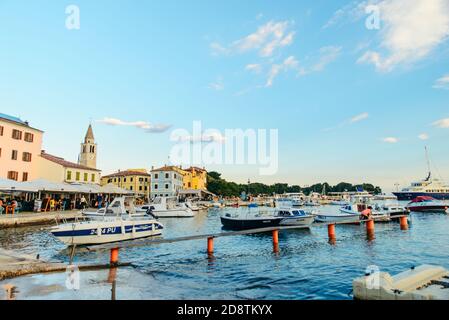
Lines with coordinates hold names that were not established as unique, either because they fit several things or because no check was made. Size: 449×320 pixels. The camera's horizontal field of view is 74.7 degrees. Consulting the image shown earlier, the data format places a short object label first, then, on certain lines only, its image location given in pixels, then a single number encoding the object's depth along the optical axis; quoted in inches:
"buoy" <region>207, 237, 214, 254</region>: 840.5
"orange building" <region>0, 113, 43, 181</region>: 1690.5
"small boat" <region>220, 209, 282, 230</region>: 1339.8
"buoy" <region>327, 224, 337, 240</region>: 1158.3
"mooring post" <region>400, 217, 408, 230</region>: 1439.2
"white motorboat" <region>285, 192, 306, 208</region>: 3390.7
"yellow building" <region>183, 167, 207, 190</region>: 4647.4
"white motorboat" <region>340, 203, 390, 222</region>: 1598.2
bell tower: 3715.6
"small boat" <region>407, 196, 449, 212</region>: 2501.8
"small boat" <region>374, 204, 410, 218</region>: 1690.6
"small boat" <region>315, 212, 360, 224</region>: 1526.8
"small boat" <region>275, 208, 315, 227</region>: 1353.5
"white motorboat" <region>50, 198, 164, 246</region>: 878.4
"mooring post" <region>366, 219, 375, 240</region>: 1236.1
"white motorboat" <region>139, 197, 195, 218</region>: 2055.9
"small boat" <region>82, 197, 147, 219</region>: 1190.3
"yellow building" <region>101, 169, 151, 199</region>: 3882.9
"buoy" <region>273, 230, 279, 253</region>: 907.3
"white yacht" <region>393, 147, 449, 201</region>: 4598.9
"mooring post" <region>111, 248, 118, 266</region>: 645.9
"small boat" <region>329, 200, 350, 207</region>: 4340.1
